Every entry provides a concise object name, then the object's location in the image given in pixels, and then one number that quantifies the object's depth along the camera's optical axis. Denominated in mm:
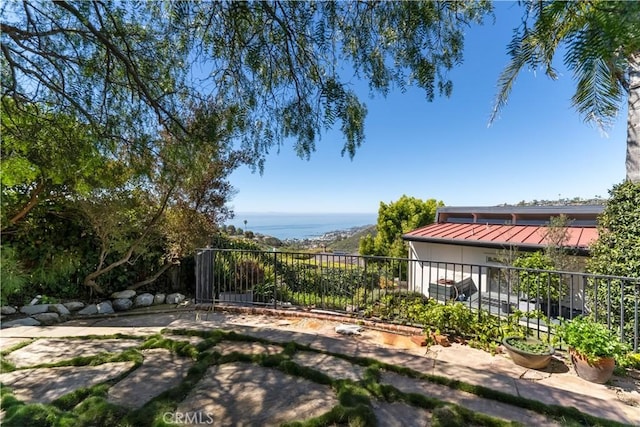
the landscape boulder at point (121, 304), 5599
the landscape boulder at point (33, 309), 4858
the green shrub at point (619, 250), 3664
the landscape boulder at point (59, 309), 4941
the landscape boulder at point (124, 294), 5891
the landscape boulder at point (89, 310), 5180
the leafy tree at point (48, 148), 2277
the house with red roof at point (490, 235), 6969
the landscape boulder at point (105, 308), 5312
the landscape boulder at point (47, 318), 4668
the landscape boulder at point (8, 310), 4784
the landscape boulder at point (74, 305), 5257
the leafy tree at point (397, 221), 14281
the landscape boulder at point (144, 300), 5910
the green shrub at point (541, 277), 5426
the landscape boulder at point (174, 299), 6219
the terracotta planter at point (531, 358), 3119
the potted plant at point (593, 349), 2877
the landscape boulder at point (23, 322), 4352
